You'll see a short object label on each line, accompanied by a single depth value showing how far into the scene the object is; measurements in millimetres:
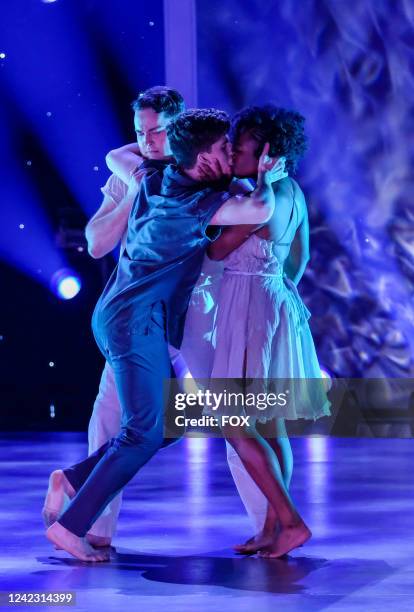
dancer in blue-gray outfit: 5853
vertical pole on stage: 13425
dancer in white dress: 6192
